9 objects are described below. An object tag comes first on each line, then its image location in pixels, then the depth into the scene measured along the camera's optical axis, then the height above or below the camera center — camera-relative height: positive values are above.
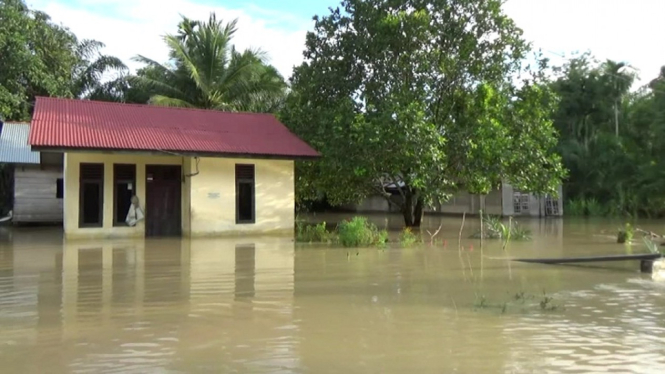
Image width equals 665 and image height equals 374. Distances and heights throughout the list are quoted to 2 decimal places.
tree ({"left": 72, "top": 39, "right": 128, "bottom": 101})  31.61 +6.55
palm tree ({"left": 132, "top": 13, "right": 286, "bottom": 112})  27.17 +5.99
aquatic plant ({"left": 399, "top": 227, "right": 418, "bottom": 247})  15.90 -0.91
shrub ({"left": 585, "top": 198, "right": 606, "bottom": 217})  32.72 -0.19
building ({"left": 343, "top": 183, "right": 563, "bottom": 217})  33.47 +0.09
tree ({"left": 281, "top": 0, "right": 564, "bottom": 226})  19.41 +3.39
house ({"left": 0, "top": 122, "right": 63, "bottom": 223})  24.52 +0.94
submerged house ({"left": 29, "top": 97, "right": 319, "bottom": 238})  18.31 +1.10
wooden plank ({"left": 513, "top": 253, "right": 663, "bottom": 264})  11.76 -1.04
